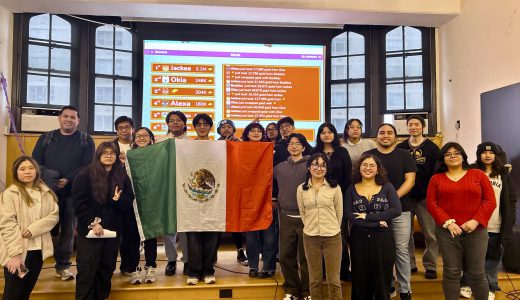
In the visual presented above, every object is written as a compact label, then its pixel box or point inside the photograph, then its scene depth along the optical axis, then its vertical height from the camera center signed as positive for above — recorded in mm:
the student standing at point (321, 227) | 3035 -552
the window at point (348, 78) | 6441 +1355
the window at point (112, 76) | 5961 +1278
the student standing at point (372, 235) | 3025 -614
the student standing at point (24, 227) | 2830 -527
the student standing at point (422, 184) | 3648 -247
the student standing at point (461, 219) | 2977 -472
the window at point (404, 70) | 6336 +1456
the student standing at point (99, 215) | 3041 -464
